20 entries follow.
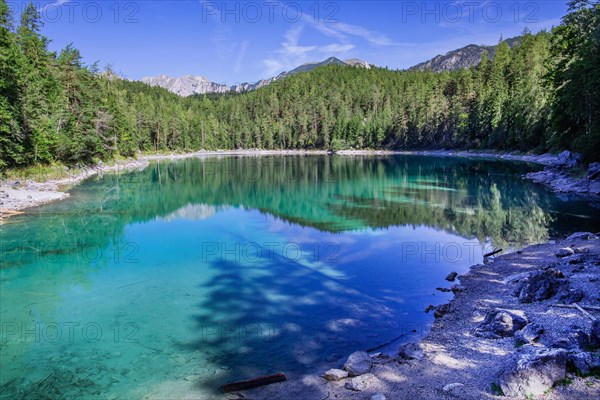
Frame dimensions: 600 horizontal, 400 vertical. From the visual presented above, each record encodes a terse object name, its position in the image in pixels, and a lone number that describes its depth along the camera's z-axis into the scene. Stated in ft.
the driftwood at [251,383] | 26.32
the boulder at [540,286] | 35.76
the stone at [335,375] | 26.71
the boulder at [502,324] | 30.07
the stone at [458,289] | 43.19
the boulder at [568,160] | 130.19
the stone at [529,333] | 27.58
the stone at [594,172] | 111.04
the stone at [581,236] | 58.19
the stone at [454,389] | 22.50
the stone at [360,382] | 25.05
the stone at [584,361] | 21.07
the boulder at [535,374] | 20.85
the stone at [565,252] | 49.11
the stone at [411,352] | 28.43
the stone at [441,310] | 37.29
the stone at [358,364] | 27.21
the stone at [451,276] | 48.15
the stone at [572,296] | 33.27
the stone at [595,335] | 23.93
